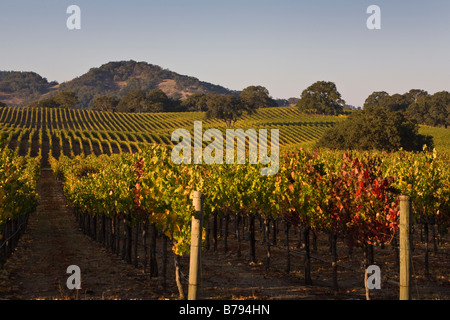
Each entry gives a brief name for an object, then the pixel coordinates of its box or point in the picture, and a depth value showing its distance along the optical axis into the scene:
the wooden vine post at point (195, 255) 9.20
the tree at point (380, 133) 67.50
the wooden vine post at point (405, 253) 9.19
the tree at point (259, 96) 167.82
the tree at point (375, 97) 172.38
